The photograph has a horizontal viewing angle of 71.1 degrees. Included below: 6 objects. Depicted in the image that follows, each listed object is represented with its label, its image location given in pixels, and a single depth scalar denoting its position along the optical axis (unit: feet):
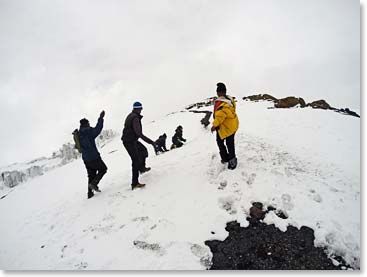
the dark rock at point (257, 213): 14.88
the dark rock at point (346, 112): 28.87
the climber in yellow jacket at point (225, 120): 18.79
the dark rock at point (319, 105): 47.28
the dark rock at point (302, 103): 53.97
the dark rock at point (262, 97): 76.74
